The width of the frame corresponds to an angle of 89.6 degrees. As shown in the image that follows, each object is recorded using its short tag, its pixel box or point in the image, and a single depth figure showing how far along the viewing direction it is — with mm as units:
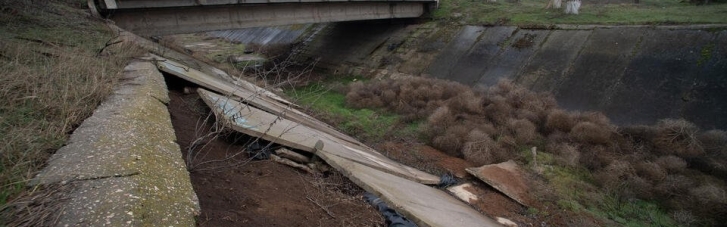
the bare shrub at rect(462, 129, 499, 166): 6934
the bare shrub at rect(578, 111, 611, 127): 7371
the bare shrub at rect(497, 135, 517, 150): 7316
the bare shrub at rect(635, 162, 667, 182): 5965
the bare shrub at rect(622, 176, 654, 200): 5812
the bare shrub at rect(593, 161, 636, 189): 6039
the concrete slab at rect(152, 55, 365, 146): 5027
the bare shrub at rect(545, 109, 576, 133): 7594
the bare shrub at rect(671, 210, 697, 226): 5195
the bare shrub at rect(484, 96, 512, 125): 8117
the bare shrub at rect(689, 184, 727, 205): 5203
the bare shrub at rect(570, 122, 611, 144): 6930
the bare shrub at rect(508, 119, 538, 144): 7457
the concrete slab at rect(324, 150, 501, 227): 3027
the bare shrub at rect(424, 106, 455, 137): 8016
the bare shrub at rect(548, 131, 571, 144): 7322
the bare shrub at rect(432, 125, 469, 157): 7379
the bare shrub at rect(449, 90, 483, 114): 8445
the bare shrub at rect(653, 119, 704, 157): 6413
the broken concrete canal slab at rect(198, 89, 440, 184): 3562
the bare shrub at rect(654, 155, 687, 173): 6055
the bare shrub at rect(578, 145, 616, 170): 6531
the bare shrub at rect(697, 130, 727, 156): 6375
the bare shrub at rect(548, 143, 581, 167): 6671
